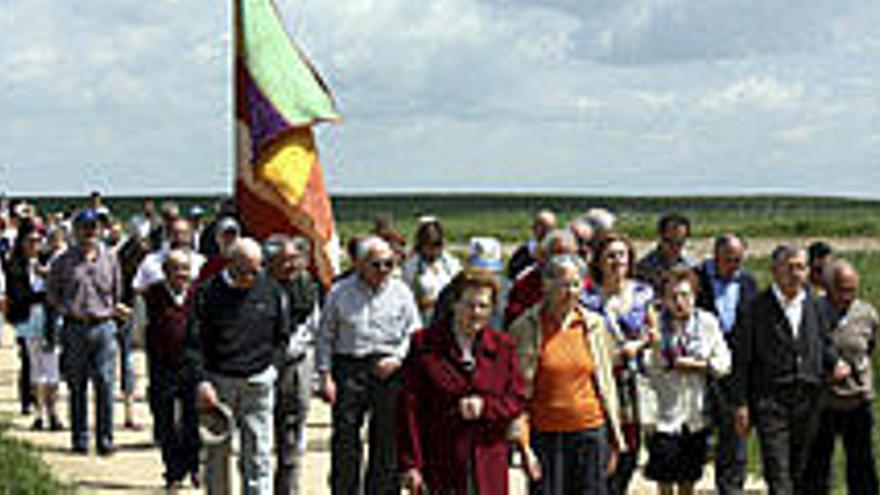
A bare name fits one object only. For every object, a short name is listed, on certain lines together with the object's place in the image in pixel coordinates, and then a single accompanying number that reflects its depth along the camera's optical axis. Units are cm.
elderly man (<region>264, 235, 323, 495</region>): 1234
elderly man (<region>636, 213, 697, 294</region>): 1238
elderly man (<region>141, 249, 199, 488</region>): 1345
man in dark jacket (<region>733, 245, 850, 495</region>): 1153
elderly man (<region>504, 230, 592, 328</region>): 1122
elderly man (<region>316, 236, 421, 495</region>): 1163
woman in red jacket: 884
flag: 1488
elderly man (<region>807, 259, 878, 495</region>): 1201
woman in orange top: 966
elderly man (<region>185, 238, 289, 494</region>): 1132
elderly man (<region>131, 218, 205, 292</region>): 1445
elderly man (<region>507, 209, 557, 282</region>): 1330
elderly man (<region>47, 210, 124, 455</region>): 1548
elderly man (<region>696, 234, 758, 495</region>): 1200
